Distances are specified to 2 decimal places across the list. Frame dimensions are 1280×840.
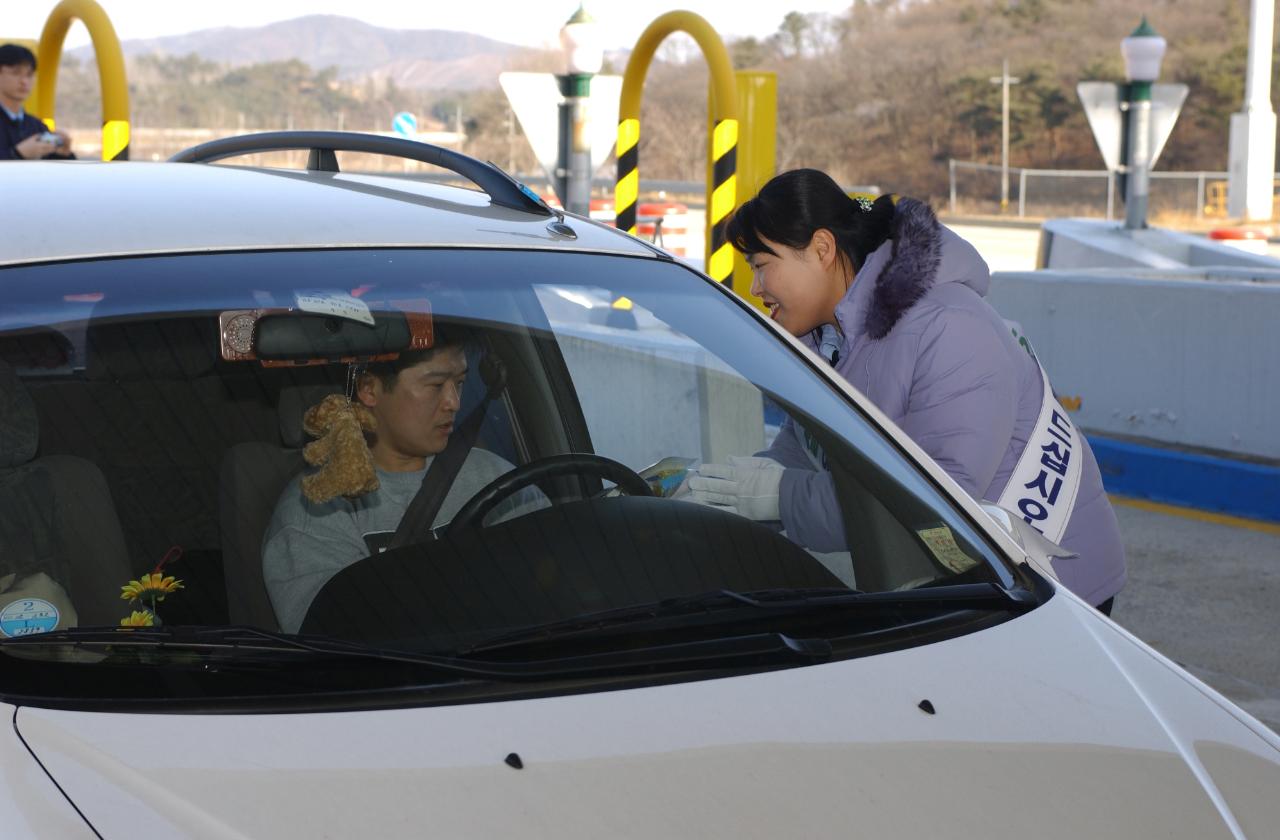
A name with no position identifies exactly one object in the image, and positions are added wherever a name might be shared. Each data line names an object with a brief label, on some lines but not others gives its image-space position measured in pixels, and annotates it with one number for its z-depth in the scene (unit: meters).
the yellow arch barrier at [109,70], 9.44
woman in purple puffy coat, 3.32
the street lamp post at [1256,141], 29.73
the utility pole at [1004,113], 54.56
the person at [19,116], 9.10
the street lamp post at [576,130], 9.28
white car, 1.86
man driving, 2.54
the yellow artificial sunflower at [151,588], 2.34
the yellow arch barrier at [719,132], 8.09
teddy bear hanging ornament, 2.85
